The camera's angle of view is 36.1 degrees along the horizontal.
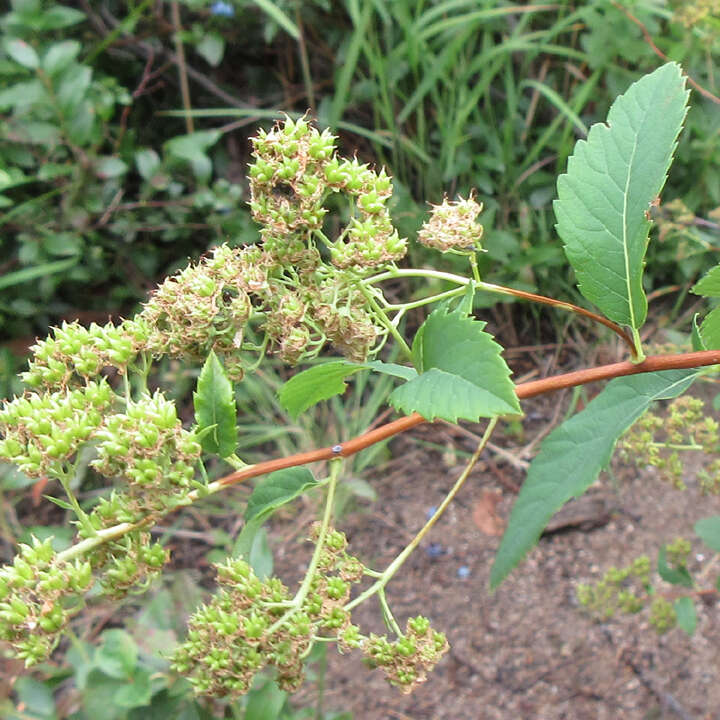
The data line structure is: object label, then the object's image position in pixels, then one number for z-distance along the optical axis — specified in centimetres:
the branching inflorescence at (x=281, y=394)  23
